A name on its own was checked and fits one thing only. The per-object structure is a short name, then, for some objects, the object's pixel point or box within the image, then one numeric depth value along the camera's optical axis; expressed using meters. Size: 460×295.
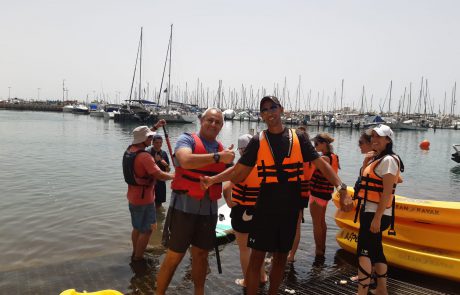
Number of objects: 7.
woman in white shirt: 3.95
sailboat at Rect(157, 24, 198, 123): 55.95
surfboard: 6.75
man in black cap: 3.52
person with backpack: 5.18
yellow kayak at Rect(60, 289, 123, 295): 2.86
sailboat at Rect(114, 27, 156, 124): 57.25
